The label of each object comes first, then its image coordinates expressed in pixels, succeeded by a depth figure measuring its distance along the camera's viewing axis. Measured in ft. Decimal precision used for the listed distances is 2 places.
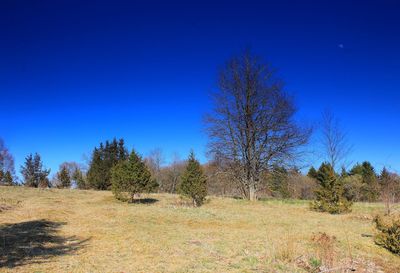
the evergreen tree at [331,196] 51.55
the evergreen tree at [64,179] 127.03
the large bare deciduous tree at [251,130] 70.85
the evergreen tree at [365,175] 107.39
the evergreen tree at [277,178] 72.46
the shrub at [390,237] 25.30
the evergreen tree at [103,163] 124.47
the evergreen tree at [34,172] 126.41
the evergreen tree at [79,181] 137.92
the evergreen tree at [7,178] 123.92
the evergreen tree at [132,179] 56.85
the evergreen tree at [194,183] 56.39
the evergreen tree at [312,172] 160.05
